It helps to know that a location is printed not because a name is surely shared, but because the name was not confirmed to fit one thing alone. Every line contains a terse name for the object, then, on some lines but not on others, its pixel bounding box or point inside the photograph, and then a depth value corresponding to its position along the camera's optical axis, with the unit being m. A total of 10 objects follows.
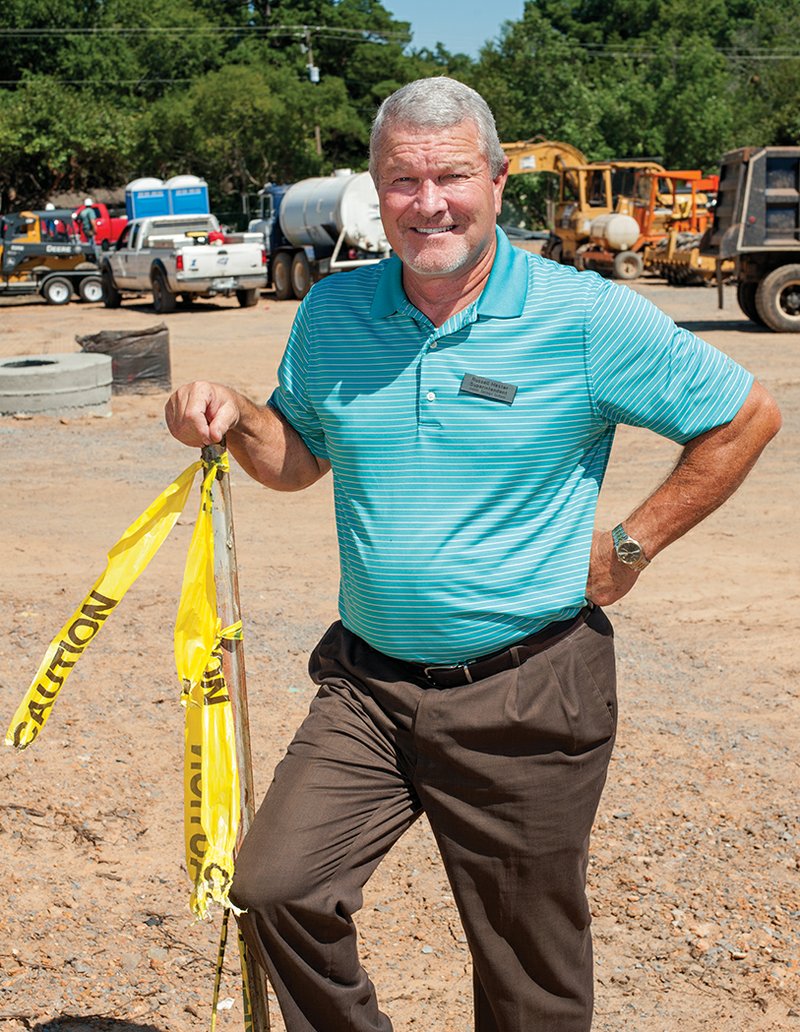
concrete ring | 12.99
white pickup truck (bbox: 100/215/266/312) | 26.02
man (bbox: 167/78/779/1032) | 2.68
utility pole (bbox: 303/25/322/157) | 53.66
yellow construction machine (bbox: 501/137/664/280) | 28.89
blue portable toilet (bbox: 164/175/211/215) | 37.91
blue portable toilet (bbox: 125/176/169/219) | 37.34
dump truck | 18.77
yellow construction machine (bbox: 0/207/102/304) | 30.16
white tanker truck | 26.80
